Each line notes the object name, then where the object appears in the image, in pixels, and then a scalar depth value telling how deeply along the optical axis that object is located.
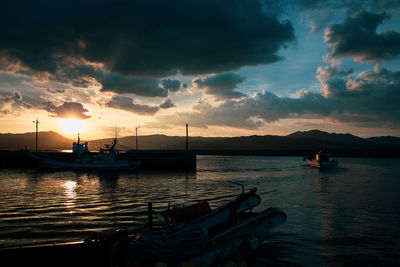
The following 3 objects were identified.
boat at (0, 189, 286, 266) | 8.13
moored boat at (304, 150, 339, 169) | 70.12
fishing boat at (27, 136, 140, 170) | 59.07
